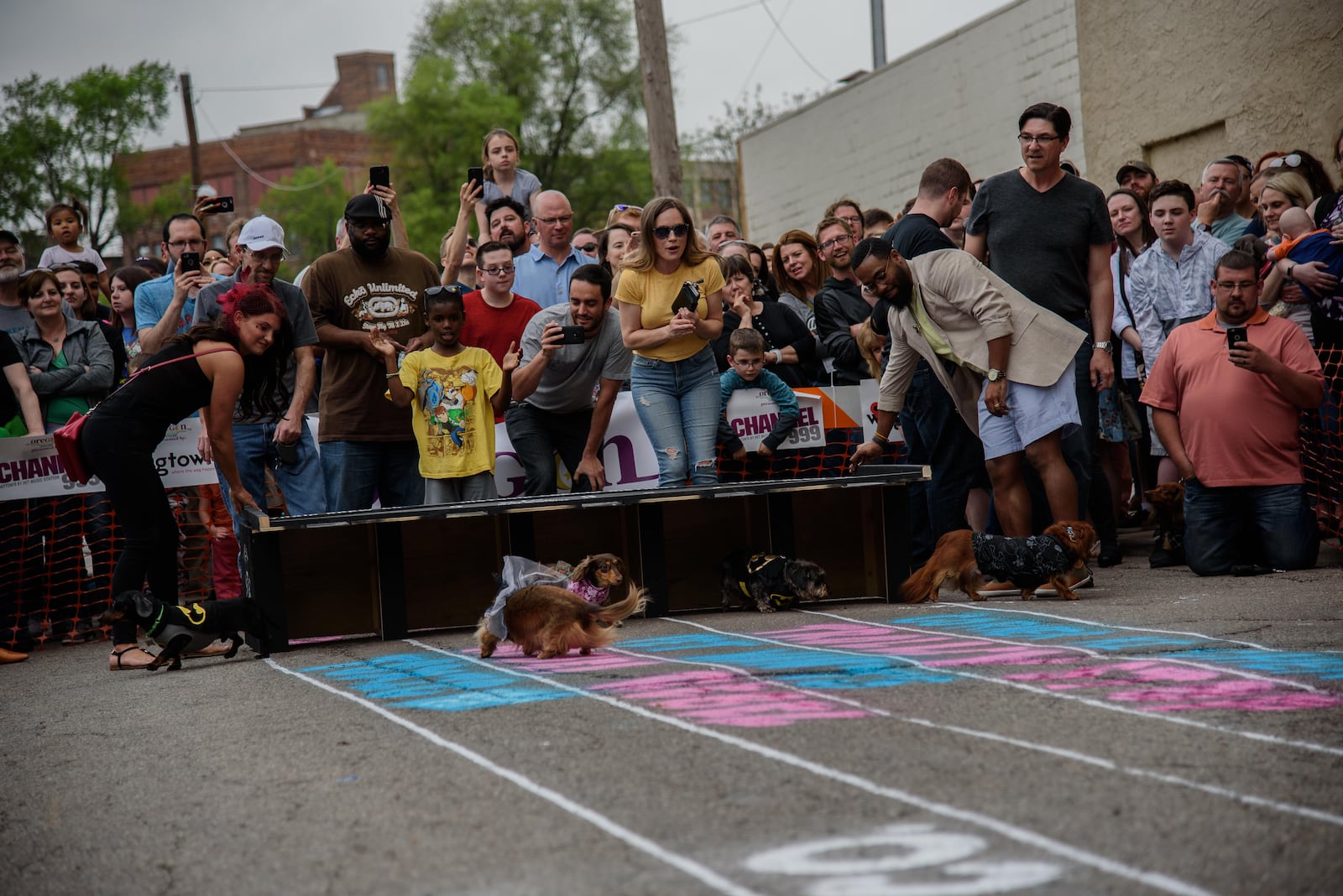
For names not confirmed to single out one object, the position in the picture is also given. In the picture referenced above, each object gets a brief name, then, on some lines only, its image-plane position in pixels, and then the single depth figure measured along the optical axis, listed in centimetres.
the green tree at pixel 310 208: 6275
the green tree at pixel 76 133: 5506
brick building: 7269
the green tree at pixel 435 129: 5359
